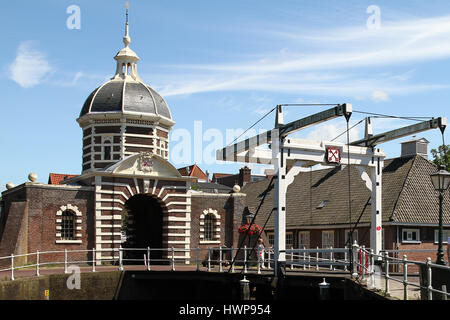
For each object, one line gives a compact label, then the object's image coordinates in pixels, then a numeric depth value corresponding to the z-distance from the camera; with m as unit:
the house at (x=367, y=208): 31.25
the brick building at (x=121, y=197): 29.61
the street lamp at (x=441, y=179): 17.50
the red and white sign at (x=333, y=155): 21.62
